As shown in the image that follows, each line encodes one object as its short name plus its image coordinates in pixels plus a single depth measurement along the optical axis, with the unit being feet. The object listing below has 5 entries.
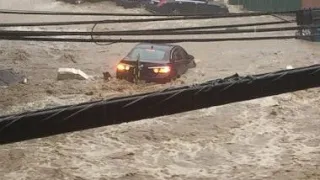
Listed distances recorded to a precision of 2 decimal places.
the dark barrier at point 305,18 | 60.70
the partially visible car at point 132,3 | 221.60
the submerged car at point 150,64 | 110.32
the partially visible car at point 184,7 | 205.98
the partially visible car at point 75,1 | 228.28
